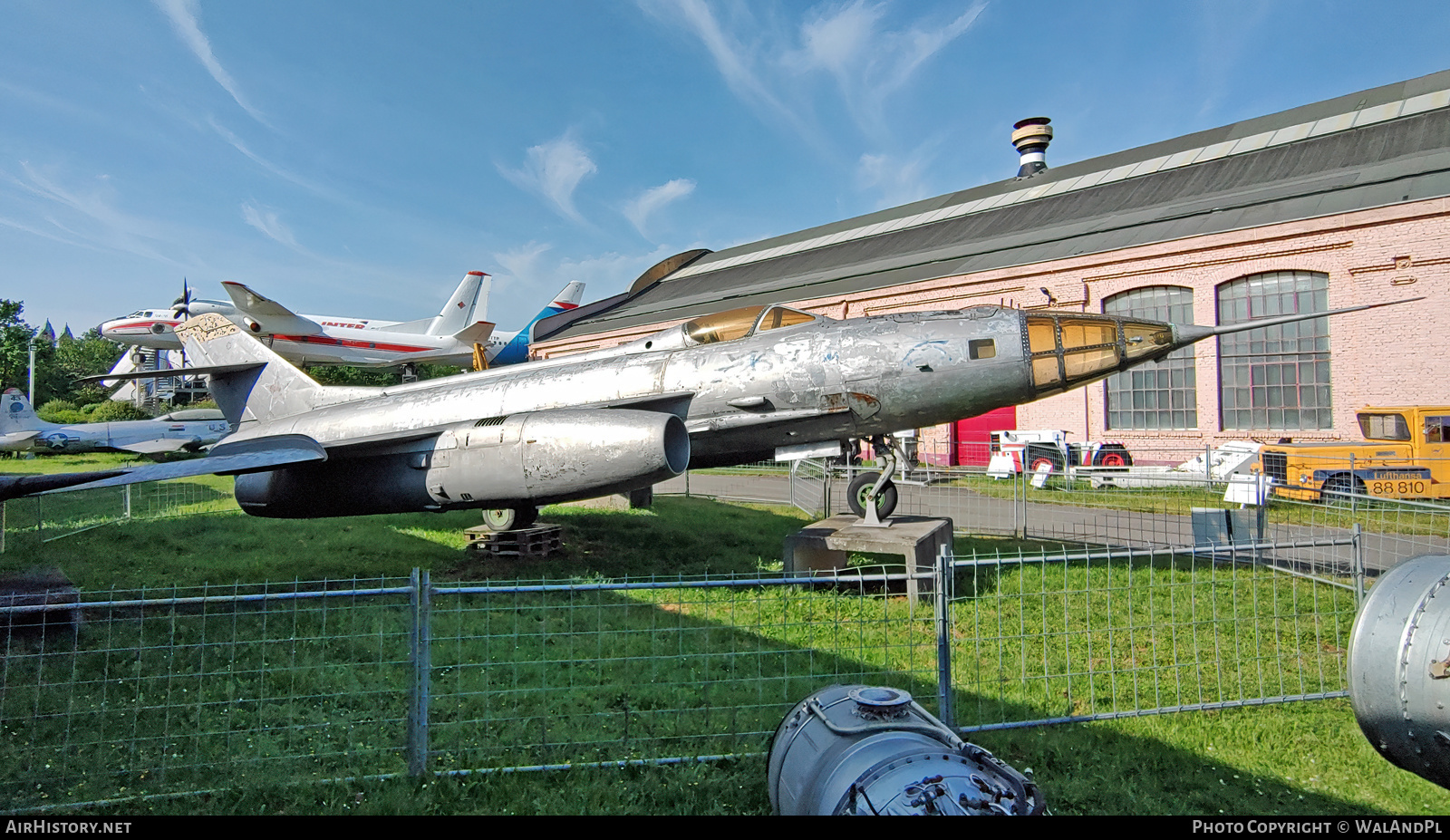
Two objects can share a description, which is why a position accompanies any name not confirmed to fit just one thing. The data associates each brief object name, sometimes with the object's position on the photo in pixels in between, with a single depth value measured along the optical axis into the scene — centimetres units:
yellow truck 1325
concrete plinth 699
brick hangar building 1683
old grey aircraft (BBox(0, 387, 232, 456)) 2448
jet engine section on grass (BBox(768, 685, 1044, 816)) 221
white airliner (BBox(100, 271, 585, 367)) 3353
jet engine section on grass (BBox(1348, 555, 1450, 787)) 254
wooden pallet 927
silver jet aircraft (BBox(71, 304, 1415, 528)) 679
